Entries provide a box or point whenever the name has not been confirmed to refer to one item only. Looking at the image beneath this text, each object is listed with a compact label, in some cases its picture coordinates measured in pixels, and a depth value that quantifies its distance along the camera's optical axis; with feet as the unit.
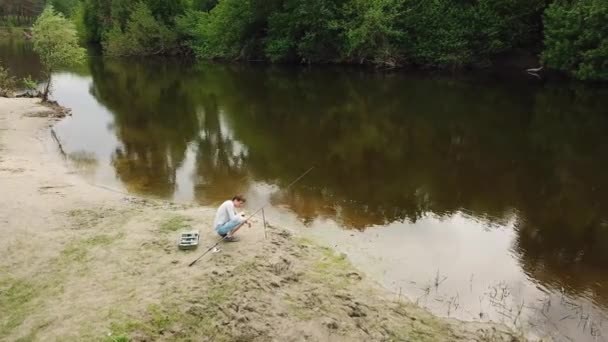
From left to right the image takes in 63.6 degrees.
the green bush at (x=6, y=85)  106.52
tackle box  37.22
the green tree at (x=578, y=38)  119.96
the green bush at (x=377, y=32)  157.38
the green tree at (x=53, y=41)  98.58
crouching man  38.04
